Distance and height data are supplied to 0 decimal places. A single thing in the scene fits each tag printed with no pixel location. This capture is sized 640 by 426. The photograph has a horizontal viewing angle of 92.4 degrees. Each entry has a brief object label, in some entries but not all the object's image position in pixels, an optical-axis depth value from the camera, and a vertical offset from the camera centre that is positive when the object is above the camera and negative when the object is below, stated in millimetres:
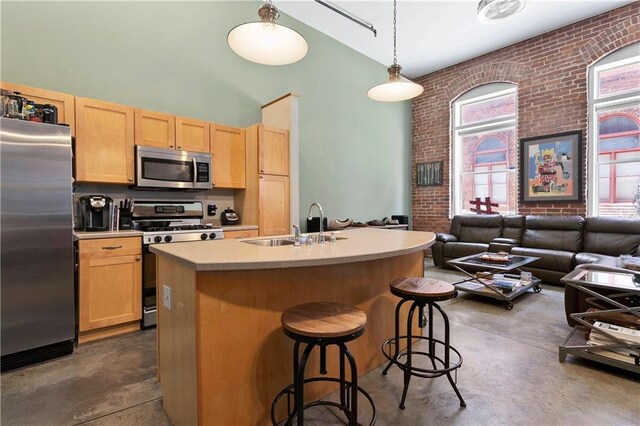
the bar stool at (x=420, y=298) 1808 -528
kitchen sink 2182 -233
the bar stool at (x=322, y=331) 1313 -525
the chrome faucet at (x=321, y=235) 2340 -204
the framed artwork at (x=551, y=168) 4832 +680
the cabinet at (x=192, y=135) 3461 +874
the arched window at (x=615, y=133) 4471 +1139
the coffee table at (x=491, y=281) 3439 -897
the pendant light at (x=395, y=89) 2732 +1132
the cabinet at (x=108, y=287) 2604 -679
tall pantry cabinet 3787 +347
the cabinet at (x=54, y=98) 2562 +977
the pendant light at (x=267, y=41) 1912 +1121
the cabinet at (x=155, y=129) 3183 +875
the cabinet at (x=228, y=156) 3758 +681
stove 2930 -192
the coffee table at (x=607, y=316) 2078 -800
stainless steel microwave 3164 +456
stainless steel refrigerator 2201 -241
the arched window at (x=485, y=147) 5656 +1221
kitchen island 1407 -532
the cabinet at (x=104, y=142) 2846 +665
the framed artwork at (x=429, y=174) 6531 +782
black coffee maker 2902 -17
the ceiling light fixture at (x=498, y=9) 3205 +2154
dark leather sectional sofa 4121 -482
